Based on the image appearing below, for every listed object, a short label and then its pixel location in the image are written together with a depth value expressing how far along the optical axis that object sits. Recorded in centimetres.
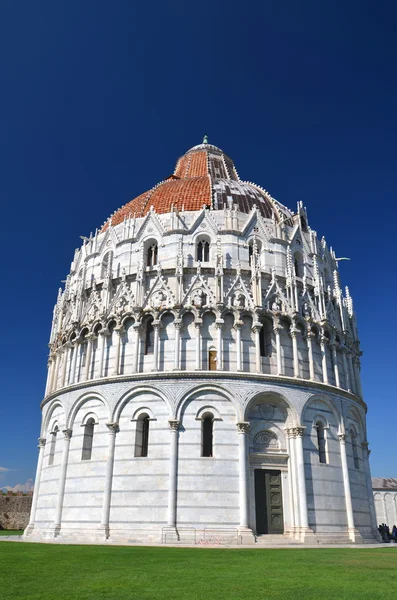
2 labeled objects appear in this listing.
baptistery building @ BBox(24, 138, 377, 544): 2634
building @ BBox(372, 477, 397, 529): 6938
